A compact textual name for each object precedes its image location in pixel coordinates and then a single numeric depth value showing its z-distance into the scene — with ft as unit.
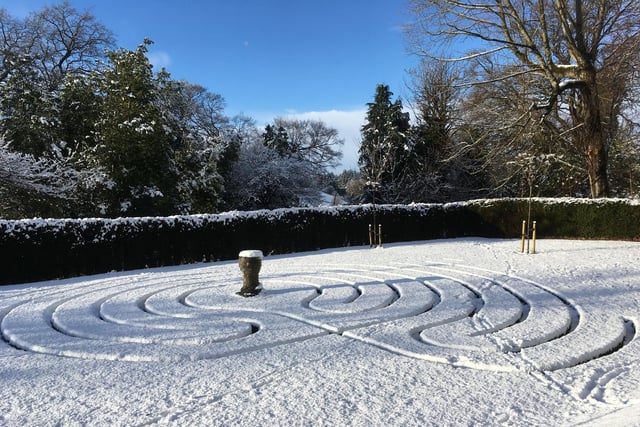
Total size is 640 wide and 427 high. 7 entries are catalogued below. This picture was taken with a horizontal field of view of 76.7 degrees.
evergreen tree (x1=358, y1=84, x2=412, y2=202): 80.64
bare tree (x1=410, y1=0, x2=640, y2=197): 42.47
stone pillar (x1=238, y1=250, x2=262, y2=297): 22.67
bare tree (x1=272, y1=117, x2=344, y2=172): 127.44
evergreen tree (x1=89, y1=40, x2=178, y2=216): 48.44
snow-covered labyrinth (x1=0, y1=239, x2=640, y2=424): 11.94
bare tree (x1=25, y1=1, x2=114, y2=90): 65.72
